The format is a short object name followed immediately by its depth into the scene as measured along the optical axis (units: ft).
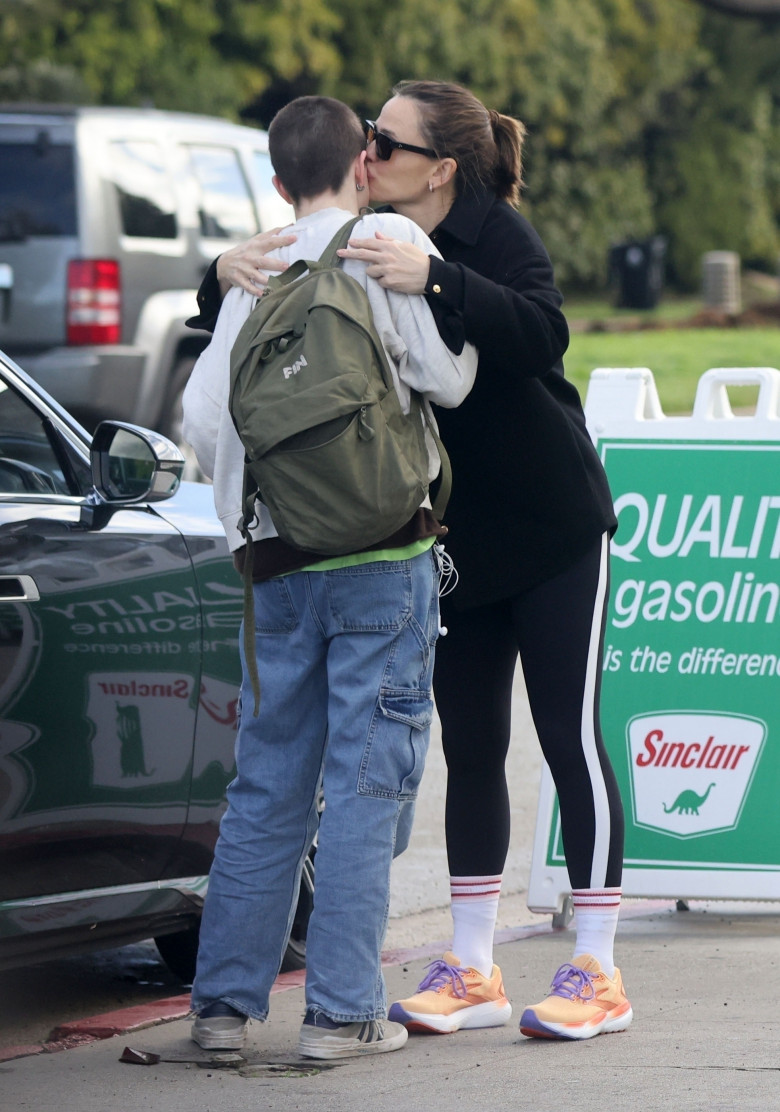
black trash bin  225.56
